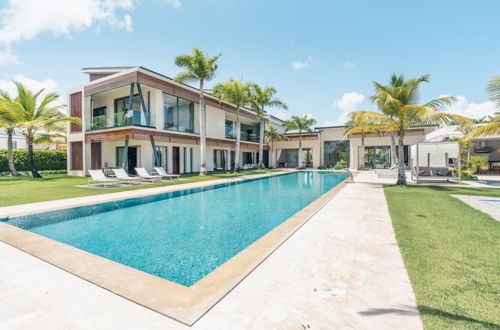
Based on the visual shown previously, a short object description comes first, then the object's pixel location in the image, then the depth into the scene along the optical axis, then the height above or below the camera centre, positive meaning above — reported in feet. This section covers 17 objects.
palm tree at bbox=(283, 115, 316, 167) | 94.63 +16.46
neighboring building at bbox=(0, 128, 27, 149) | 98.37 +10.52
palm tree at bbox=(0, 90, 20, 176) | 50.24 +9.98
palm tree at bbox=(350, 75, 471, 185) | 37.88 +9.04
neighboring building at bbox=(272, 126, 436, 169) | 91.56 +6.34
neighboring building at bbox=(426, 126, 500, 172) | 59.33 +3.86
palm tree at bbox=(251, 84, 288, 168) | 79.36 +22.39
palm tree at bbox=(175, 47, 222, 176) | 55.31 +23.11
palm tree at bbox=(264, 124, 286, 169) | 96.63 +12.22
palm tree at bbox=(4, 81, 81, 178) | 52.90 +12.04
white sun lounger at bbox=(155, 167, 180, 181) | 49.18 -1.85
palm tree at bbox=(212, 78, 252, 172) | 65.67 +20.73
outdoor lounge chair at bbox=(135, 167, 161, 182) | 46.76 -2.33
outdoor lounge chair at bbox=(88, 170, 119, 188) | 39.73 -2.48
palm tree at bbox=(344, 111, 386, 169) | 41.02 +7.53
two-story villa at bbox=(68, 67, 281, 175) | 51.47 +10.25
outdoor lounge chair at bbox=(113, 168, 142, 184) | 42.76 -2.16
